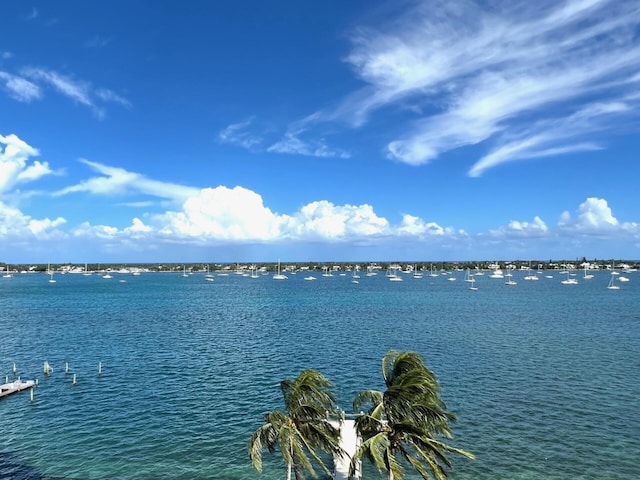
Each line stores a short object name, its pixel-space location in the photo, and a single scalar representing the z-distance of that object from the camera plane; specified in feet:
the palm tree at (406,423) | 63.05
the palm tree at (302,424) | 72.08
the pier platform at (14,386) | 173.88
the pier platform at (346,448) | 104.41
